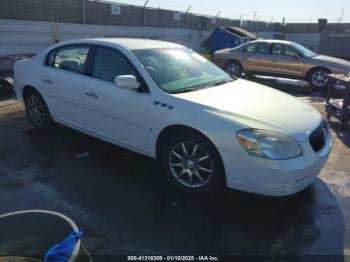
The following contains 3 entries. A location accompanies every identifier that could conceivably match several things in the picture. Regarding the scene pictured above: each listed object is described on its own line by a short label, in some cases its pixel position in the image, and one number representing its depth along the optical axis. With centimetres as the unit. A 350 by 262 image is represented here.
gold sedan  1085
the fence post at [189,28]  2130
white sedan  339
